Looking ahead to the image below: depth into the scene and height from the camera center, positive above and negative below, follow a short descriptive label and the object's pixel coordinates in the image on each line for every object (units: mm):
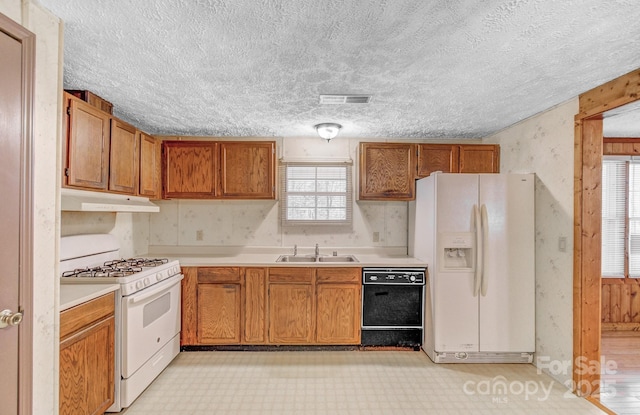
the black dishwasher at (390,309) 3270 -1004
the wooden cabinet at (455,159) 3646 +582
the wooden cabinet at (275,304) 3250 -959
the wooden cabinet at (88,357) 1783 -906
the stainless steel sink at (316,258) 3660 -563
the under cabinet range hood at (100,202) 2203 +46
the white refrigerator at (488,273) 2982 -580
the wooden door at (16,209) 1312 -7
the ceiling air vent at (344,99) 2471 +862
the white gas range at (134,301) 2281 -740
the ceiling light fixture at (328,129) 3268 +819
